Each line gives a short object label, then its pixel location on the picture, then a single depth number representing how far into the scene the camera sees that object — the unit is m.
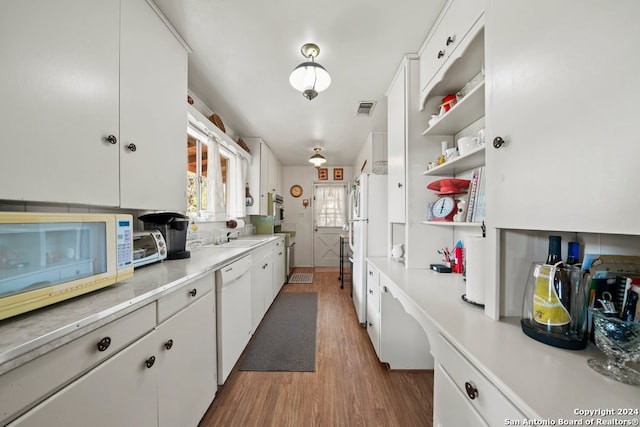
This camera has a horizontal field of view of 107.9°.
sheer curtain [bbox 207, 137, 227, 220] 2.70
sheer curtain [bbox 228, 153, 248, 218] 3.47
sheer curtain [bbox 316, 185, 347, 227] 5.73
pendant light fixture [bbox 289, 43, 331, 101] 1.63
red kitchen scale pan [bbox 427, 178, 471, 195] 1.52
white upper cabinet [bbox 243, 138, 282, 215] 3.87
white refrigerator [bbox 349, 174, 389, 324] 2.50
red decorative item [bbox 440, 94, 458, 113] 1.48
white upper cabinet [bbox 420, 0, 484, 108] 1.15
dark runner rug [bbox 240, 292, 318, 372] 1.94
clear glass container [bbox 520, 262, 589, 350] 0.71
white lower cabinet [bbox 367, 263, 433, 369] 1.84
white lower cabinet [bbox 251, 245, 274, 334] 2.37
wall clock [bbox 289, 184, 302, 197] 5.74
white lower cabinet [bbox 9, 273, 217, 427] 0.64
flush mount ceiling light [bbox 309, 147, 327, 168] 4.11
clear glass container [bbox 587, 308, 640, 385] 0.57
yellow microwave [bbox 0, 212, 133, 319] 0.65
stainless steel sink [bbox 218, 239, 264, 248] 2.52
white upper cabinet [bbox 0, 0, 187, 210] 0.78
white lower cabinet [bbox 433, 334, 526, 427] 0.59
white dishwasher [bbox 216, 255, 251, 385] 1.59
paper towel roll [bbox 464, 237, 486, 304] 1.04
